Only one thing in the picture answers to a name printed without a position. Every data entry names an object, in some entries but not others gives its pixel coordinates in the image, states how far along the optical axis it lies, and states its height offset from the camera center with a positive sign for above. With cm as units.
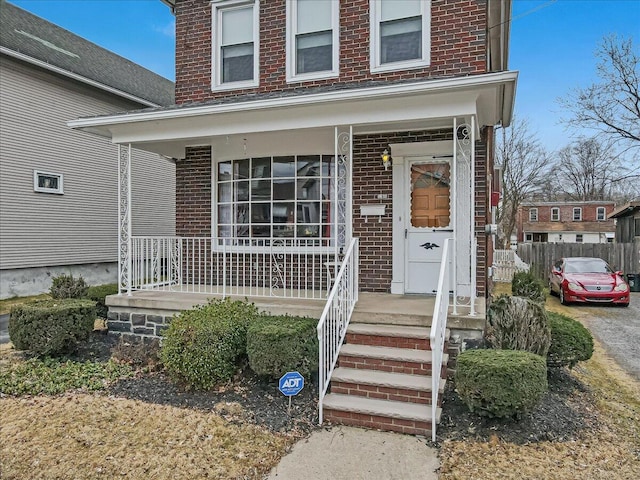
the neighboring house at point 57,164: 1141 +209
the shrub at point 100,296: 721 -97
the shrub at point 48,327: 576 -118
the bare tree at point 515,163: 2731 +473
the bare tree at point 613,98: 2070 +687
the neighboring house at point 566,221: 3697 +143
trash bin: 1491 -144
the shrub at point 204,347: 480 -121
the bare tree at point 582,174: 3447 +544
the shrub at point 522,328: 486 -99
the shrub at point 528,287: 772 -86
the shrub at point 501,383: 378 -125
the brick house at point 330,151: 535 +137
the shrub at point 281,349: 459 -116
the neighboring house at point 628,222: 2054 +81
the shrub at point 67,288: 717 -85
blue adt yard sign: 420 -138
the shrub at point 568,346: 512 -124
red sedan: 1155 -123
